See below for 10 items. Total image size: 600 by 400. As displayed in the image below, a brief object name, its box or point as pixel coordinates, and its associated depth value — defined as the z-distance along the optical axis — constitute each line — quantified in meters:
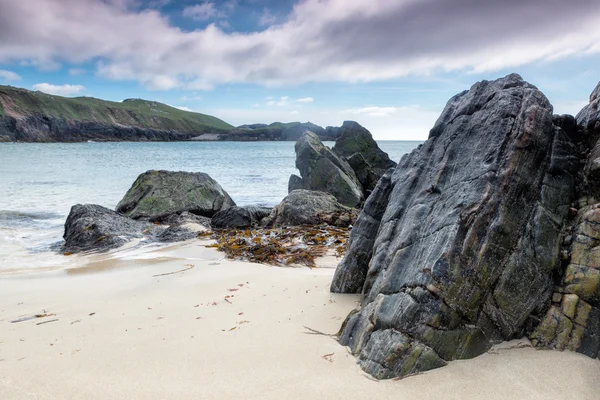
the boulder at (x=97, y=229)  10.01
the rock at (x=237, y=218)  11.77
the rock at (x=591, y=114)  3.82
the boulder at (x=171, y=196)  13.42
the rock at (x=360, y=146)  26.48
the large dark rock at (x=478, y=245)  3.29
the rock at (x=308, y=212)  10.95
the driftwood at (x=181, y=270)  7.09
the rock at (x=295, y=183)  19.42
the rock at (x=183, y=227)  10.63
